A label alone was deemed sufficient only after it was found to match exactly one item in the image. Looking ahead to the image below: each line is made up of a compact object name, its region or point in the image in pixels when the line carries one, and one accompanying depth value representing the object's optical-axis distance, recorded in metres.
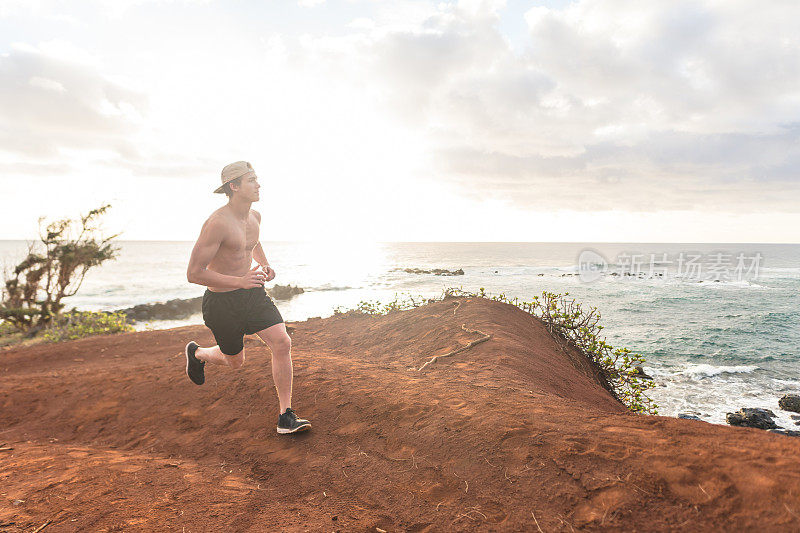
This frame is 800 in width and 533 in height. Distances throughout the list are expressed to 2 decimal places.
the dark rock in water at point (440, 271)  44.75
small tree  14.78
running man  3.62
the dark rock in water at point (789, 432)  8.90
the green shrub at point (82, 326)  13.05
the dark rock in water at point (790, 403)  10.55
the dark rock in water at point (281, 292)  27.69
